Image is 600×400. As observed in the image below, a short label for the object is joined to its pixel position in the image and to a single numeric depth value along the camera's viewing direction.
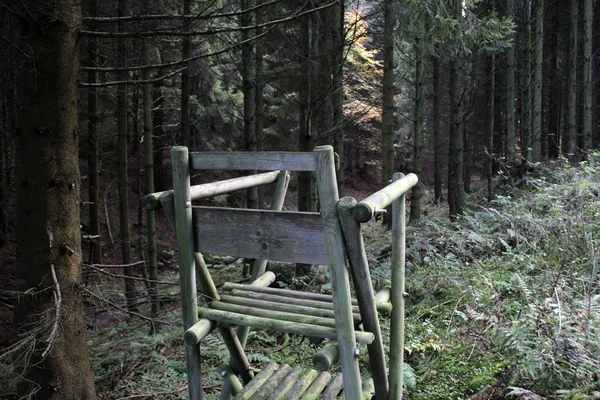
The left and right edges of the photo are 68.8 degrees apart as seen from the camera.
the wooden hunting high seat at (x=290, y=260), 2.36
